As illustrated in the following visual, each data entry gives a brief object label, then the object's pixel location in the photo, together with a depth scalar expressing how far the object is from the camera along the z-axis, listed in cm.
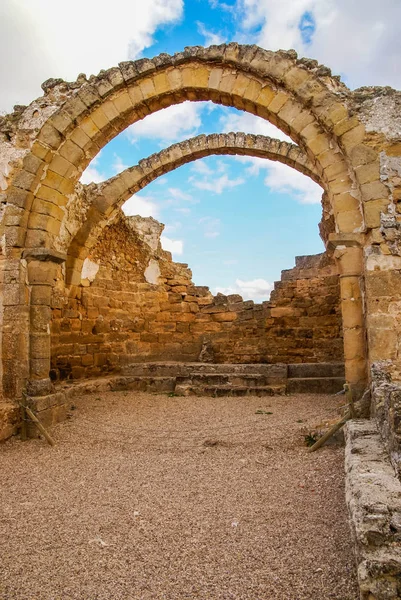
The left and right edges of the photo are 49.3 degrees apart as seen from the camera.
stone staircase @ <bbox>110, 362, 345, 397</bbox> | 768
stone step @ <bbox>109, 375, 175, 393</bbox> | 839
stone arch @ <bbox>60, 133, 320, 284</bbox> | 835
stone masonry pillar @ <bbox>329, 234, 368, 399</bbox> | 463
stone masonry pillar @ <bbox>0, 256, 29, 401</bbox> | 511
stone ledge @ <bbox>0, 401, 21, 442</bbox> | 476
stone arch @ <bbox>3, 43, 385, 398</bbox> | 475
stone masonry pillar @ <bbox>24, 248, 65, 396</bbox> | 523
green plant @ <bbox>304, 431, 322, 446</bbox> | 434
